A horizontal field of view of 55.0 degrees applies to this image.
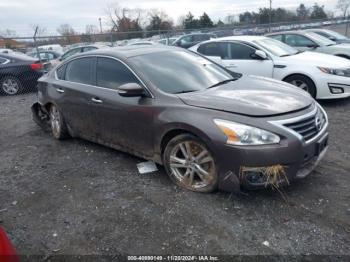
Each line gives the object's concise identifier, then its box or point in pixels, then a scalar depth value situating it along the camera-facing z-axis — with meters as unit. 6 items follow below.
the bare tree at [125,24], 48.81
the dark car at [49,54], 16.22
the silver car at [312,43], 10.29
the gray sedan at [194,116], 3.22
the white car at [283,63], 6.88
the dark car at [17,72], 10.62
